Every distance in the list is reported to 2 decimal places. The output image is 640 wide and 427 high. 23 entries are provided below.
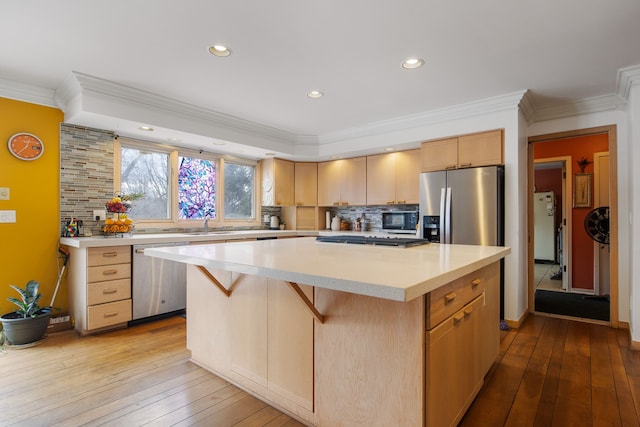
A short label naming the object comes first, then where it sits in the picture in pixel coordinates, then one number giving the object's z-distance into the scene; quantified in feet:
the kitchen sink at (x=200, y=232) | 14.40
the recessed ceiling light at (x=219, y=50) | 7.70
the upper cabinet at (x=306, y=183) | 17.79
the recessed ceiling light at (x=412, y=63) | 8.35
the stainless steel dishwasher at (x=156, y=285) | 10.89
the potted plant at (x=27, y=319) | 8.89
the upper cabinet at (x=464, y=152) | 11.26
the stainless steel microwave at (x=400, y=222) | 14.89
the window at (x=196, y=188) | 14.33
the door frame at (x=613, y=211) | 10.84
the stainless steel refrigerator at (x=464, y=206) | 10.89
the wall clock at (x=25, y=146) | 9.88
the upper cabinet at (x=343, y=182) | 16.21
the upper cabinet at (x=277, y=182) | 16.80
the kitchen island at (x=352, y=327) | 4.21
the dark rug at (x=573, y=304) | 12.35
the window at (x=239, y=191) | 16.31
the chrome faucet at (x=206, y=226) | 14.66
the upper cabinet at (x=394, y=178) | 14.47
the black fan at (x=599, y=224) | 13.44
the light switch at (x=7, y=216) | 9.67
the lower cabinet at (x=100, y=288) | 9.84
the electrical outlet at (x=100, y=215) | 11.47
